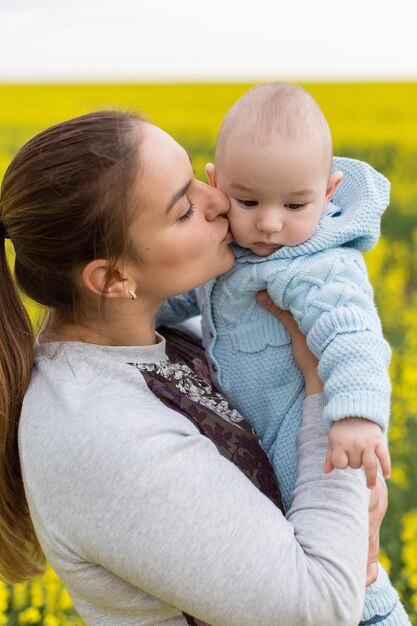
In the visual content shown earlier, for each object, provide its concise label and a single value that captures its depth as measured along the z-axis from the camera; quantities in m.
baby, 1.42
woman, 1.29
